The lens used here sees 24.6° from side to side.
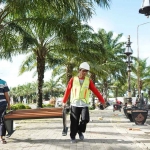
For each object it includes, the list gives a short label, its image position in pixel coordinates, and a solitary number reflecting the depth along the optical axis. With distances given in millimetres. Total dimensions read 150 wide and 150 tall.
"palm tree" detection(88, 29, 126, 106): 27888
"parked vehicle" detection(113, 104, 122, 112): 30625
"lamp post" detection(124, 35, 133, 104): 17969
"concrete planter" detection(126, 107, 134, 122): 13717
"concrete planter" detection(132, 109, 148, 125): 11986
